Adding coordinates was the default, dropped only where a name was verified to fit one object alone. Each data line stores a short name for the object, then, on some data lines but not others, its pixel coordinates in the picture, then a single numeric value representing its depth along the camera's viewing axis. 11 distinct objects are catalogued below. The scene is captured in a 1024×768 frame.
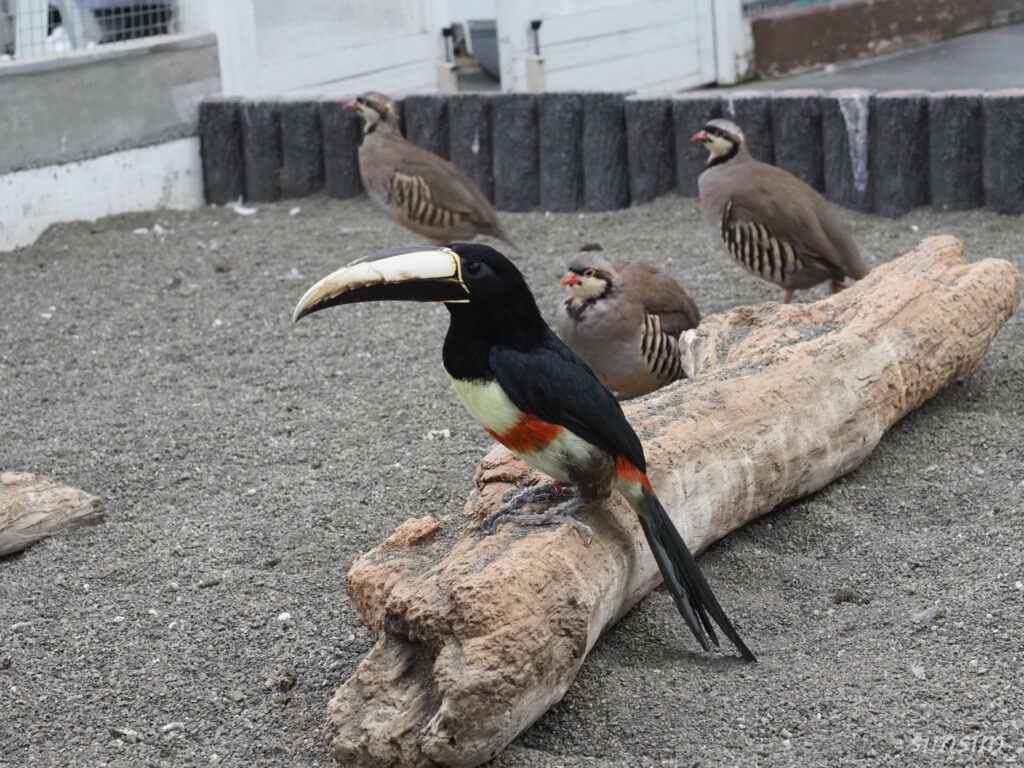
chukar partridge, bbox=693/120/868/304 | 5.61
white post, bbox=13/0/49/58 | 7.68
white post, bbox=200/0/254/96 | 8.66
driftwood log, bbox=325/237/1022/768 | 2.64
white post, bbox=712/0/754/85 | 10.63
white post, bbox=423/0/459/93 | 9.73
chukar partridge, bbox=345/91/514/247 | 6.95
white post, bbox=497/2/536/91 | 9.52
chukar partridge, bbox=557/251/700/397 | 4.85
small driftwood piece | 3.89
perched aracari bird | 2.84
